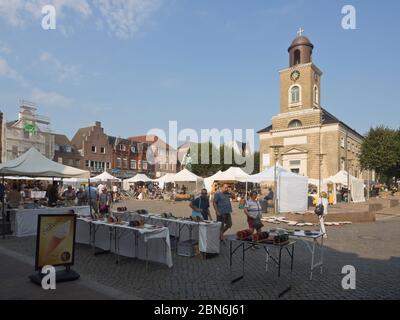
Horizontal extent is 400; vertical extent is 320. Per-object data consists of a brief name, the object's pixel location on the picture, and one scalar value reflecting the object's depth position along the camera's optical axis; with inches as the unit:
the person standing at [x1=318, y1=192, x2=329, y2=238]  512.9
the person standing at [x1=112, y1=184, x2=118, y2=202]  1341.8
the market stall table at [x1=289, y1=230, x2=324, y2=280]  266.4
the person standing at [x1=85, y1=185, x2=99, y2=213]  655.9
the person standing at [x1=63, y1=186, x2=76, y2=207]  764.7
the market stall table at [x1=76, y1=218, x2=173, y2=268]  309.3
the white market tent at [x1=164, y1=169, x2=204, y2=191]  1261.1
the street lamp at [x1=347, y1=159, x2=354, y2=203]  1218.0
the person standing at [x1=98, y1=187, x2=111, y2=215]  571.2
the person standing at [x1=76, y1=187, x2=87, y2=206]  748.6
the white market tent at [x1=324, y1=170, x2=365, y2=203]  1276.5
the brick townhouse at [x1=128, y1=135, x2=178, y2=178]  3122.5
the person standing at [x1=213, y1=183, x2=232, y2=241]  414.6
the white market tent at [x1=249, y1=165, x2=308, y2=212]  910.4
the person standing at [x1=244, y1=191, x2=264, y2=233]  383.2
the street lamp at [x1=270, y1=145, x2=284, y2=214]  868.9
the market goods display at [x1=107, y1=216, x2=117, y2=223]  356.0
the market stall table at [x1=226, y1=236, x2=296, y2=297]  237.8
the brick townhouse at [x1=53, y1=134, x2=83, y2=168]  2276.1
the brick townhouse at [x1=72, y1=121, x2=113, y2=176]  2416.3
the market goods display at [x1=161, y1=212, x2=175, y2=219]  413.4
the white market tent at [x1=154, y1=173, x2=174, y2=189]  1363.8
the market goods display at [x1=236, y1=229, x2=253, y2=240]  254.2
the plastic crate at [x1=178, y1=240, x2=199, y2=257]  357.7
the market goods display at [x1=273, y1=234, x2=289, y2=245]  240.4
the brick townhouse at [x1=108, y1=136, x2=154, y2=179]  2657.5
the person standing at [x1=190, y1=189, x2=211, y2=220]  428.5
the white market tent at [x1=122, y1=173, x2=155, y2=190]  1451.2
